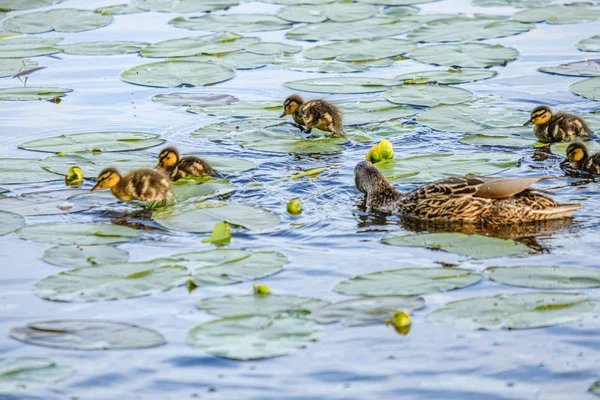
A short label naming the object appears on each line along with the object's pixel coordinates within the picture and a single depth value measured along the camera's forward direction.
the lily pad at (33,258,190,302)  12.93
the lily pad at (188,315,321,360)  11.36
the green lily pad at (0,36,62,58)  27.75
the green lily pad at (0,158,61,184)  18.31
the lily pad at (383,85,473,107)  22.86
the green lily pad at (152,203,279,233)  15.78
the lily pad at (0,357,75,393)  10.89
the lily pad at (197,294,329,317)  12.33
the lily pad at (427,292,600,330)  11.93
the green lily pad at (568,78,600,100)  22.84
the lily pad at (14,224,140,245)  15.09
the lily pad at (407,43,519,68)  25.77
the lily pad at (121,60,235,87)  24.84
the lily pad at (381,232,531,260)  14.35
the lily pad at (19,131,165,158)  20.27
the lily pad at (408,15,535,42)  28.23
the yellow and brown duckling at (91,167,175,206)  17.23
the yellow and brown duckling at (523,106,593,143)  20.59
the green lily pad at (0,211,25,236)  15.67
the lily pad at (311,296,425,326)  12.11
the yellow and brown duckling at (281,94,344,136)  21.41
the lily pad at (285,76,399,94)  23.95
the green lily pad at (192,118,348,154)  20.87
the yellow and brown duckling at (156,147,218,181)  18.61
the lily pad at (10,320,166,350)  11.75
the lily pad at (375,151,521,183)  18.58
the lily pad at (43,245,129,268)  14.12
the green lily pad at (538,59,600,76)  24.98
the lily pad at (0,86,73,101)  23.80
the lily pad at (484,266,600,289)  13.02
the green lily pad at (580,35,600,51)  27.08
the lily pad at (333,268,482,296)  12.92
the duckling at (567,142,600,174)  18.87
